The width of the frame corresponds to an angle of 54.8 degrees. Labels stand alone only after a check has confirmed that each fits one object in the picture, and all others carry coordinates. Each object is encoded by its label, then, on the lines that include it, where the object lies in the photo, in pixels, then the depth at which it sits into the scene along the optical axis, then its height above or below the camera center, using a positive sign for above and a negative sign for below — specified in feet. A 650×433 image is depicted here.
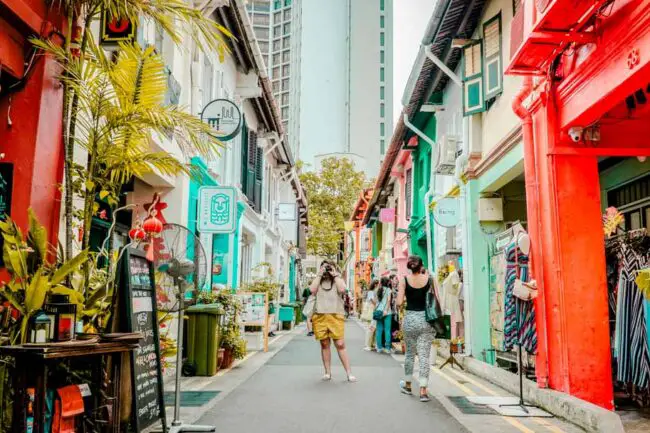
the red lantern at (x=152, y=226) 20.81 +2.46
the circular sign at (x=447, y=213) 43.06 +6.05
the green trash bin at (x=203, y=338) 30.40 -1.84
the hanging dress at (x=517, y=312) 24.88 -0.41
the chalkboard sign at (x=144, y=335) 15.79 -1.01
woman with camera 29.91 -0.56
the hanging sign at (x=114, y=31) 21.91 +9.38
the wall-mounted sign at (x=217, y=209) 36.76 +5.35
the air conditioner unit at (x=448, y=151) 42.78 +10.25
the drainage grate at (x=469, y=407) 22.97 -3.99
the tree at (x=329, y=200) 148.05 +23.91
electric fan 19.13 +0.95
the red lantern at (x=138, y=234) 19.93 +2.11
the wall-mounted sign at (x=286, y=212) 81.35 +11.48
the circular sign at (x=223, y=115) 36.63 +10.80
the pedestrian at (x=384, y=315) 43.86 -1.00
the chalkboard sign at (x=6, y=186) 18.26 +3.27
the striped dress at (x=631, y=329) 21.18 -0.90
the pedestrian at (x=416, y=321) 26.02 -0.81
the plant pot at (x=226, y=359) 33.35 -3.14
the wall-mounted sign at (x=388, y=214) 86.53 +11.96
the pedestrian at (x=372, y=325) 47.80 -1.82
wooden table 12.27 -1.43
